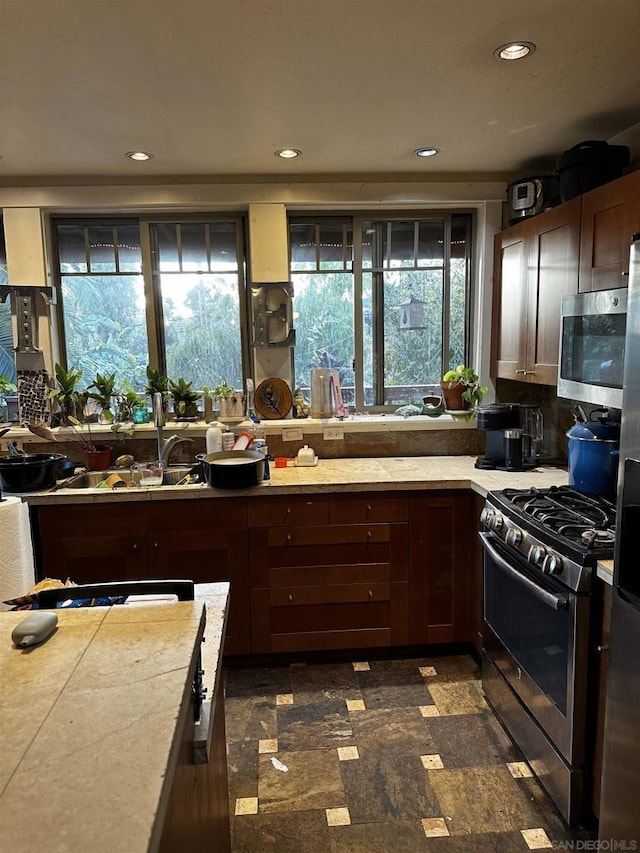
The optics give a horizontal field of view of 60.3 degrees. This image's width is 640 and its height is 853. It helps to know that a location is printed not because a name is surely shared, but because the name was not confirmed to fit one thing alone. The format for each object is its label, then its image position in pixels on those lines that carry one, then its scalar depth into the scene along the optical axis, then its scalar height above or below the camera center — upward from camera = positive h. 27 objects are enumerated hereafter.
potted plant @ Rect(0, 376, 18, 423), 3.09 -0.16
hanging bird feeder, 3.32 +0.23
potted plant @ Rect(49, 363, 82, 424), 3.04 -0.19
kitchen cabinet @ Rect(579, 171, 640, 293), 1.97 +0.44
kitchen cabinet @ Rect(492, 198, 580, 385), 2.38 +0.30
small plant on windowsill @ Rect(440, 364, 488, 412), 3.15 -0.21
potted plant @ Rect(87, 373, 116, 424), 3.08 -0.20
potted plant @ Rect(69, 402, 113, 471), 2.97 -0.50
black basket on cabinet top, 2.30 +0.77
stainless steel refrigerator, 1.37 -0.72
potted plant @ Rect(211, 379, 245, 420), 3.12 -0.26
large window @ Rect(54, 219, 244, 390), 3.21 +0.38
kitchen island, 0.53 -0.44
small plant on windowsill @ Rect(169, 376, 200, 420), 3.14 -0.24
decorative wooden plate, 3.19 -0.25
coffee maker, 2.69 -0.42
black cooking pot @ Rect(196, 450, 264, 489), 2.54 -0.54
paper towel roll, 1.32 -0.46
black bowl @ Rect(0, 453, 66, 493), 2.55 -0.53
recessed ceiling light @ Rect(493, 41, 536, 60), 1.74 +0.96
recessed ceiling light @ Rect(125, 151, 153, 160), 2.61 +0.96
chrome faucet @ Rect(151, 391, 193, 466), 2.88 -0.43
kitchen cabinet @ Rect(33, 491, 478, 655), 2.58 -0.95
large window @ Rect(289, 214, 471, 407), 3.27 +0.35
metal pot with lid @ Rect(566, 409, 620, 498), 2.11 -0.41
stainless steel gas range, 1.67 -0.91
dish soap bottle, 2.89 -0.44
